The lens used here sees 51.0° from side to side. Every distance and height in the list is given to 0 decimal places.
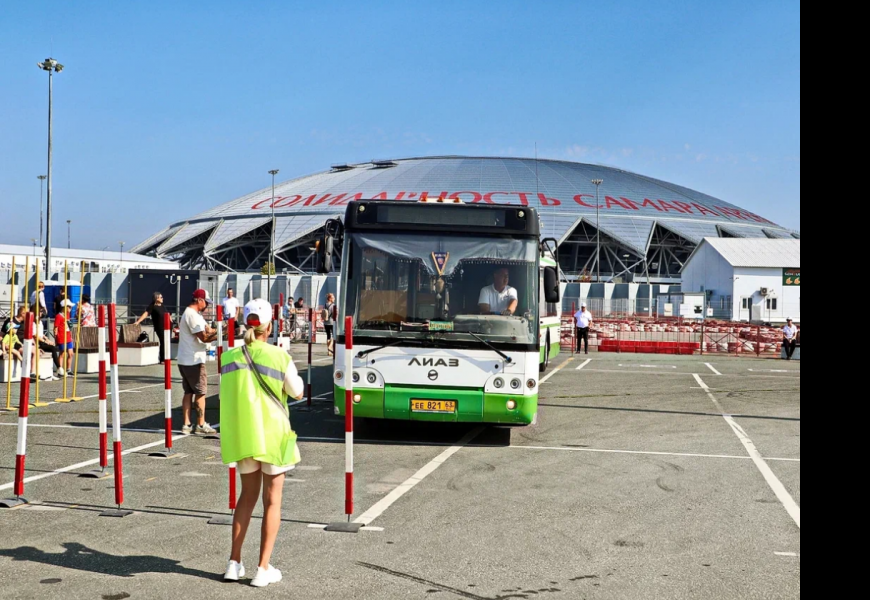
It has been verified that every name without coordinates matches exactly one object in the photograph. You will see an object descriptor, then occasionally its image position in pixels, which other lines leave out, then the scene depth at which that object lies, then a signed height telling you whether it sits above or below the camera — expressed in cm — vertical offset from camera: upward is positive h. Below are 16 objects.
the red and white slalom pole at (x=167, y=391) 980 -84
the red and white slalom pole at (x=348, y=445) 685 -99
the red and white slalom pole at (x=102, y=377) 777 -55
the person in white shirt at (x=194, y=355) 1152 -53
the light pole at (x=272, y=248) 8105 +607
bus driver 1109 +21
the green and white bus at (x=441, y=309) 1093 +10
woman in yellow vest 542 -69
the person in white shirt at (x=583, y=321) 3172 -10
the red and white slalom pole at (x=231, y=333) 930 -19
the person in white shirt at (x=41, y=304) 1805 +15
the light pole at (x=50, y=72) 3350 +896
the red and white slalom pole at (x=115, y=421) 722 -90
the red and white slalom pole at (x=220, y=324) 1072 -12
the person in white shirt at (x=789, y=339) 3225 -66
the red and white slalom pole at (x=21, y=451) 747 -115
